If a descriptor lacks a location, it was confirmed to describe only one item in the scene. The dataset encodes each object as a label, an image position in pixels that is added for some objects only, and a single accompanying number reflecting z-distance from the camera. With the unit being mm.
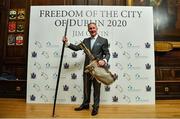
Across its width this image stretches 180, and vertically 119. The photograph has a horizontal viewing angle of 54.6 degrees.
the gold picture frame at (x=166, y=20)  3869
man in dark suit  2815
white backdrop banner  3270
